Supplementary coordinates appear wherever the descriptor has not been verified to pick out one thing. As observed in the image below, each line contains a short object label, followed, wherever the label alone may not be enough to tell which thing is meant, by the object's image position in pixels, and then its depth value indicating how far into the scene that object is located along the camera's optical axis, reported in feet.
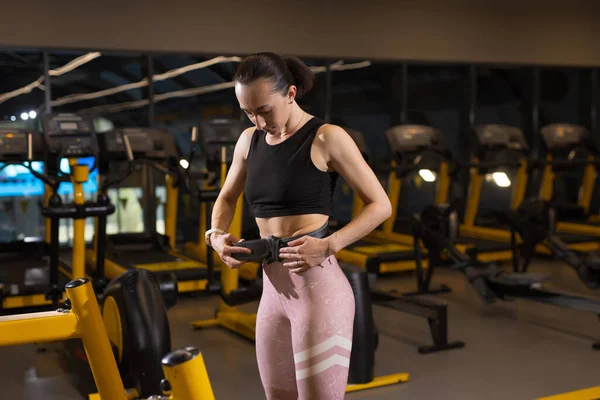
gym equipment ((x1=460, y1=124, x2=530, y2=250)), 25.52
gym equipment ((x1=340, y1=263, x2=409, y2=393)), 13.32
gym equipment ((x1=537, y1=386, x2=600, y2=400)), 12.56
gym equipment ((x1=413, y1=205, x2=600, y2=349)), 16.39
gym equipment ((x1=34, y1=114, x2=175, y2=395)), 11.80
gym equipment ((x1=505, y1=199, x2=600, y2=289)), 20.48
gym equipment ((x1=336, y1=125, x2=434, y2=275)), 22.66
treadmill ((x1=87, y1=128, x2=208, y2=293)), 19.85
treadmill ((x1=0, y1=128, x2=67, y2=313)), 17.81
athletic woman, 6.42
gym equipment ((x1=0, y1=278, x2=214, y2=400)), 6.61
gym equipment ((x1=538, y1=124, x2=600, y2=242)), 27.12
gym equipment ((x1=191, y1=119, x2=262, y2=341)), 16.20
